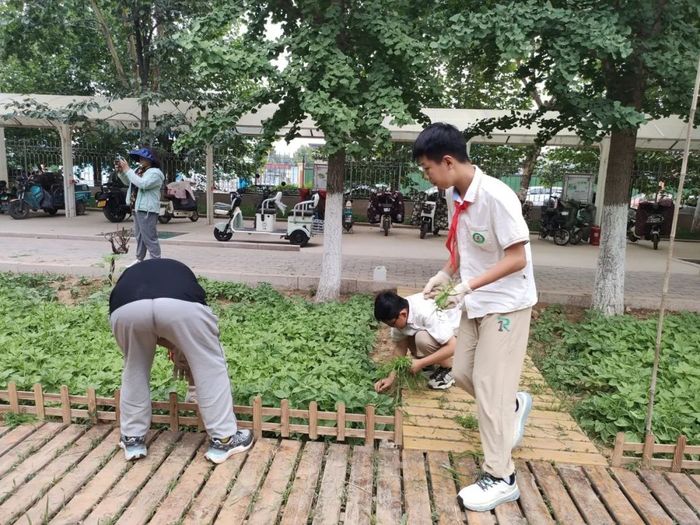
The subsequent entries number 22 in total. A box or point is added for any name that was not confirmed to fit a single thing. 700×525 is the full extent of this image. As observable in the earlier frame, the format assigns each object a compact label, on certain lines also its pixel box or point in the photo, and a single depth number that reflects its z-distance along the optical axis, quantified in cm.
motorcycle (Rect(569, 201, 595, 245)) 1218
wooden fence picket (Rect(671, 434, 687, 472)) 263
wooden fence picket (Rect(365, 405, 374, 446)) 277
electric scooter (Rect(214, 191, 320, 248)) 1004
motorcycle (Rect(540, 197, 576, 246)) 1209
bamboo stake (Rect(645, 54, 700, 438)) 260
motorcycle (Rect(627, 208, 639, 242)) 1283
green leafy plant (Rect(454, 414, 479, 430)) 305
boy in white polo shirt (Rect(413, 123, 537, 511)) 217
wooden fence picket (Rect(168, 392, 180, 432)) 286
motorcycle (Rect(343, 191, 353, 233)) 1252
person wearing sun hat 621
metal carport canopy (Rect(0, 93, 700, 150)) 1205
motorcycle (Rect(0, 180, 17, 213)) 1421
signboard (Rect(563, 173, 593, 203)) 1411
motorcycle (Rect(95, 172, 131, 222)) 1277
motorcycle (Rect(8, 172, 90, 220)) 1331
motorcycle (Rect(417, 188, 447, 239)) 1255
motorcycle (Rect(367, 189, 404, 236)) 1311
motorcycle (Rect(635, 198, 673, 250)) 1205
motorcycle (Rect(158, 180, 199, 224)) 1330
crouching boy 325
